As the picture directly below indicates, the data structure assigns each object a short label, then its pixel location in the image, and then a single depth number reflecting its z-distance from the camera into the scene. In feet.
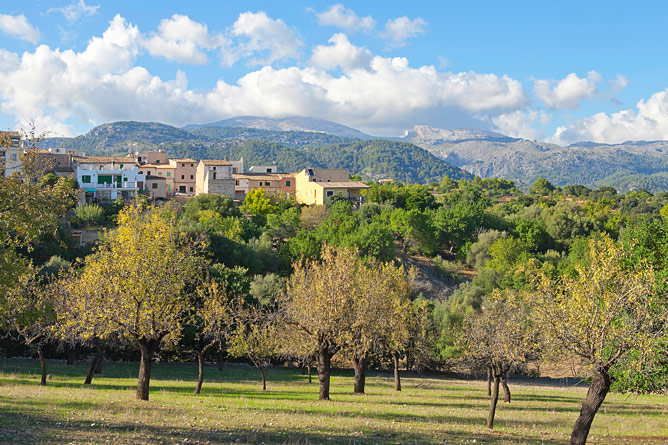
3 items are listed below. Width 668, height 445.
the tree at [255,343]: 110.32
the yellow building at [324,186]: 350.84
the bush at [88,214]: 248.11
